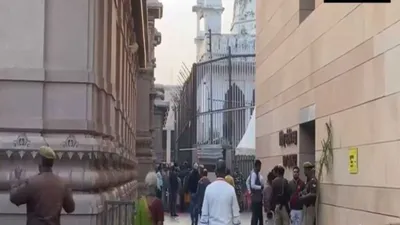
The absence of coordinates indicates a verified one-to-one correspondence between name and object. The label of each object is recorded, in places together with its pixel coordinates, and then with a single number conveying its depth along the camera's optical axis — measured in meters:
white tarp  26.83
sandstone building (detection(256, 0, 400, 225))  11.32
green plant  14.79
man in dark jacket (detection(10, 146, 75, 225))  7.35
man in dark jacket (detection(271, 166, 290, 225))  15.28
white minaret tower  72.44
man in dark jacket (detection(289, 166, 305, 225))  14.57
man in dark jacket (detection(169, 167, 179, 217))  27.79
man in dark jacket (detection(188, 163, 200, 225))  24.12
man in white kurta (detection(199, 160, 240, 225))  10.59
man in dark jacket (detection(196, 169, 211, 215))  19.61
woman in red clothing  9.36
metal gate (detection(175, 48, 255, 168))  37.72
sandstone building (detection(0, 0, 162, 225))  8.50
